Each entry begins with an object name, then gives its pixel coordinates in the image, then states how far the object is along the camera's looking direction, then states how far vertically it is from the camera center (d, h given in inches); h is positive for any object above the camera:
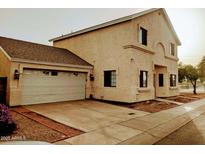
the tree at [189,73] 935.9 +40.1
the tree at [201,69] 912.2 +59.0
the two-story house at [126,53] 510.3 +83.1
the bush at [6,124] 237.0 -56.3
